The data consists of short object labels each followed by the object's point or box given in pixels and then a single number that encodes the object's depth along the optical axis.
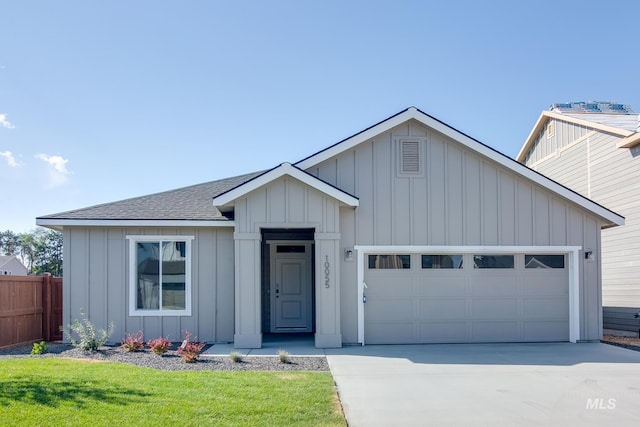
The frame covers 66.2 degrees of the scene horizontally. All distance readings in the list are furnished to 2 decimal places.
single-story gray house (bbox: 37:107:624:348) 10.96
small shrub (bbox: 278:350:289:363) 8.64
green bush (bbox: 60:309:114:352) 9.74
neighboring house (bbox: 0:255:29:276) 44.16
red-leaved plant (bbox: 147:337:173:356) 9.24
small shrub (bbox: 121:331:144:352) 9.67
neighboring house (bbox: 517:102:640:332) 13.28
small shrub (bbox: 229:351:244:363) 8.60
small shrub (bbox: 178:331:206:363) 8.54
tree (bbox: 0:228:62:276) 55.38
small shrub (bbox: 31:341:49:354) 9.61
